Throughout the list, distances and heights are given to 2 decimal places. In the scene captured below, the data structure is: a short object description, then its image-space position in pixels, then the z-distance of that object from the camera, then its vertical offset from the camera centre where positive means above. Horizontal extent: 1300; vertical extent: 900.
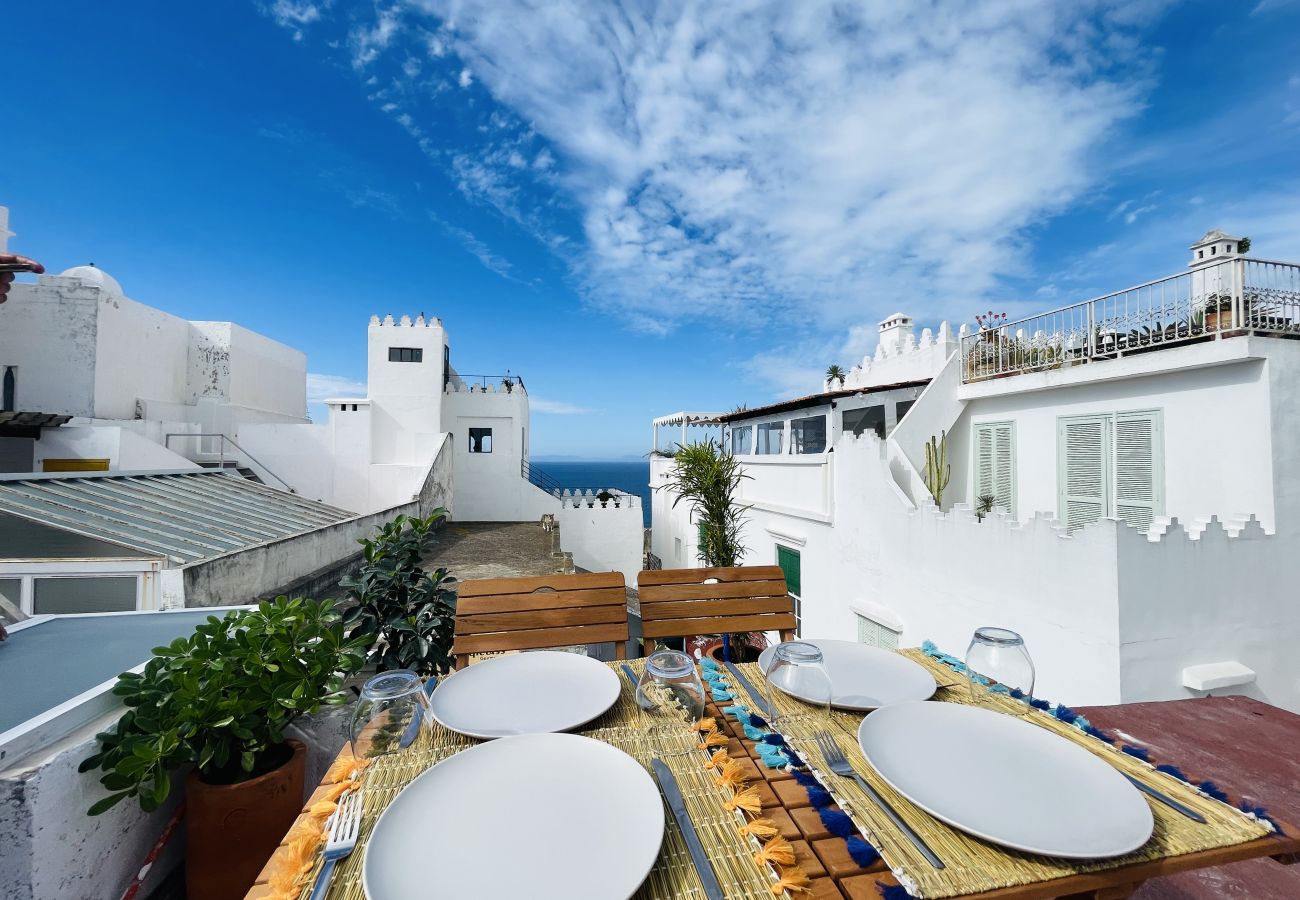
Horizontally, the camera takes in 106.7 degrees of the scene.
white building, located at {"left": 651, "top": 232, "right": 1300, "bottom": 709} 3.78 -0.30
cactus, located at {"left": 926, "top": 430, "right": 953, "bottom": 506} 6.45 +0.05
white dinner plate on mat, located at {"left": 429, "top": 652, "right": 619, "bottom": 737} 1.35 -0.71
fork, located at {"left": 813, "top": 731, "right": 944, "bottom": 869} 0.92 -0.71
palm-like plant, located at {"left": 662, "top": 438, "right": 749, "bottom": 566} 5.59 -0.28
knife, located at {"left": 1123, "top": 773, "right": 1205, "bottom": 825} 1.01 -0.70
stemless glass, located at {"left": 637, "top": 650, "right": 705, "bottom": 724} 1.36 -0.65
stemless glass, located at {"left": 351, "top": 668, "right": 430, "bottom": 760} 1.24 -0.68
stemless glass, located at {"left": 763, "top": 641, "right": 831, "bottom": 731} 1.38 -0.61
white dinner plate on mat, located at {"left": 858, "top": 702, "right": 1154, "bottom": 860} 0.93 -0.69
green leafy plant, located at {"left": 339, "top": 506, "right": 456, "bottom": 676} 2.63 -0.83
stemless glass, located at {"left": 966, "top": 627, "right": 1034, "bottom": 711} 1.48 -0.58
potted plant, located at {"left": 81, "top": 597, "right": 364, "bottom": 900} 1.42 -0.83
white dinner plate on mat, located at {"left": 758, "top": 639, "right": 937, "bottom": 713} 1.49 -0.69
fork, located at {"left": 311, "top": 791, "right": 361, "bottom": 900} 0.84 -0.71
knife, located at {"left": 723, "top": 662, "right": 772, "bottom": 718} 1.46 -0.73
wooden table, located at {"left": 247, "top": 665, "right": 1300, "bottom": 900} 0.84 -0.73
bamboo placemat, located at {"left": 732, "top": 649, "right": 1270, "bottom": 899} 0.85 -0.72
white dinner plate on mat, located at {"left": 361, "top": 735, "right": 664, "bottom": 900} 0.82 -0.71
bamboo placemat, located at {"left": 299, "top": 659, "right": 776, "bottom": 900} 0.84 -0.73
